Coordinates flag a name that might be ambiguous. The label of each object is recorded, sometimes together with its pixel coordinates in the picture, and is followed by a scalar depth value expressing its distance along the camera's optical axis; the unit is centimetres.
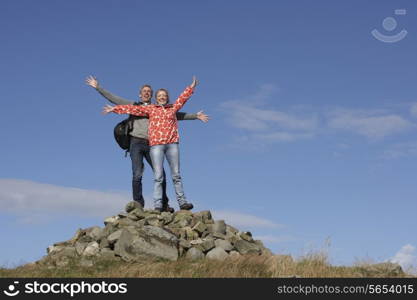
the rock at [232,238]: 1594
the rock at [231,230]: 1662
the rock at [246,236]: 1666
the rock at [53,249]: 1656
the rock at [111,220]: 1654
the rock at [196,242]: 1528
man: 1681
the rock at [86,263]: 1460
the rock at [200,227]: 1591
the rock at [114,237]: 1530
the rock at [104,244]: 1542
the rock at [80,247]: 1564
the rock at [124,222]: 1600
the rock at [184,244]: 1500
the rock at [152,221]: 1573
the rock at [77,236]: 1682
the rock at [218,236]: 1587
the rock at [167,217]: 1617
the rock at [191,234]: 1565
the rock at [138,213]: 1628
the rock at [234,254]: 1495
